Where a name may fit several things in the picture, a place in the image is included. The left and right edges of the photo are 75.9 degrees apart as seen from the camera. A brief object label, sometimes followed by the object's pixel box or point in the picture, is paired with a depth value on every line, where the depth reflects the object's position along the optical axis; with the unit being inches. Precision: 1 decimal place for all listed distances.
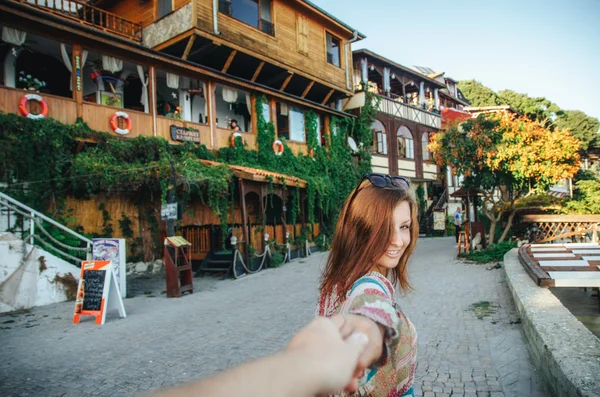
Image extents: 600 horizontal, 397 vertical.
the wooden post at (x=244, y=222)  510.3
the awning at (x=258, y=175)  504.7
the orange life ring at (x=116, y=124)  464.1
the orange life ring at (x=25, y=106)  393.1
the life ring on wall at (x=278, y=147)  677.3
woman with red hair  54.1
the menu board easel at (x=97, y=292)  285.4
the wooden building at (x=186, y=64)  446.6
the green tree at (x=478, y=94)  1850.4
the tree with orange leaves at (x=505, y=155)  507.5
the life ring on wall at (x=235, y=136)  606.8
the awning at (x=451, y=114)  1186.6
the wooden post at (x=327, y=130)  817.5
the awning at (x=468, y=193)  615.5
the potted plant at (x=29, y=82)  439.4
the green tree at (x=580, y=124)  1664.6
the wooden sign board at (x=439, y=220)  1049.5
